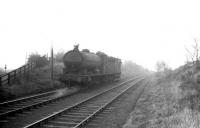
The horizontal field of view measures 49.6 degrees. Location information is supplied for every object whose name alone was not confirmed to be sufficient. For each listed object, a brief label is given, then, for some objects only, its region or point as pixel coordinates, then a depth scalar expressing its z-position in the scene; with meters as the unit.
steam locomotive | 18.41
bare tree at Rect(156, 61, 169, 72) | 64.12
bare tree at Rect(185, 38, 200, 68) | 20.83
